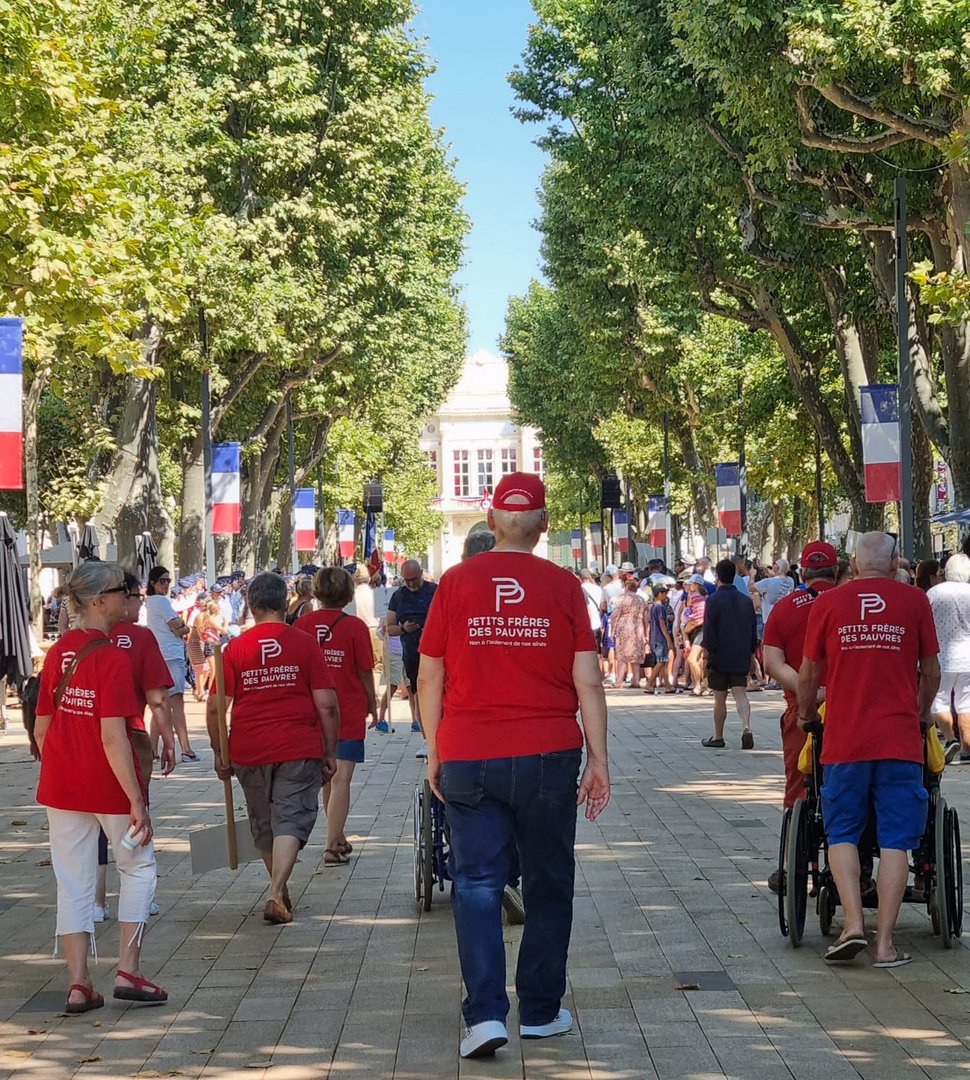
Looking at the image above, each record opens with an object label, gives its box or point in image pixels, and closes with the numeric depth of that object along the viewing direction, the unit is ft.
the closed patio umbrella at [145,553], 92.84
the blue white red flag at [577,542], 291.87
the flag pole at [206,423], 98.03
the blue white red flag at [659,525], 170.49
